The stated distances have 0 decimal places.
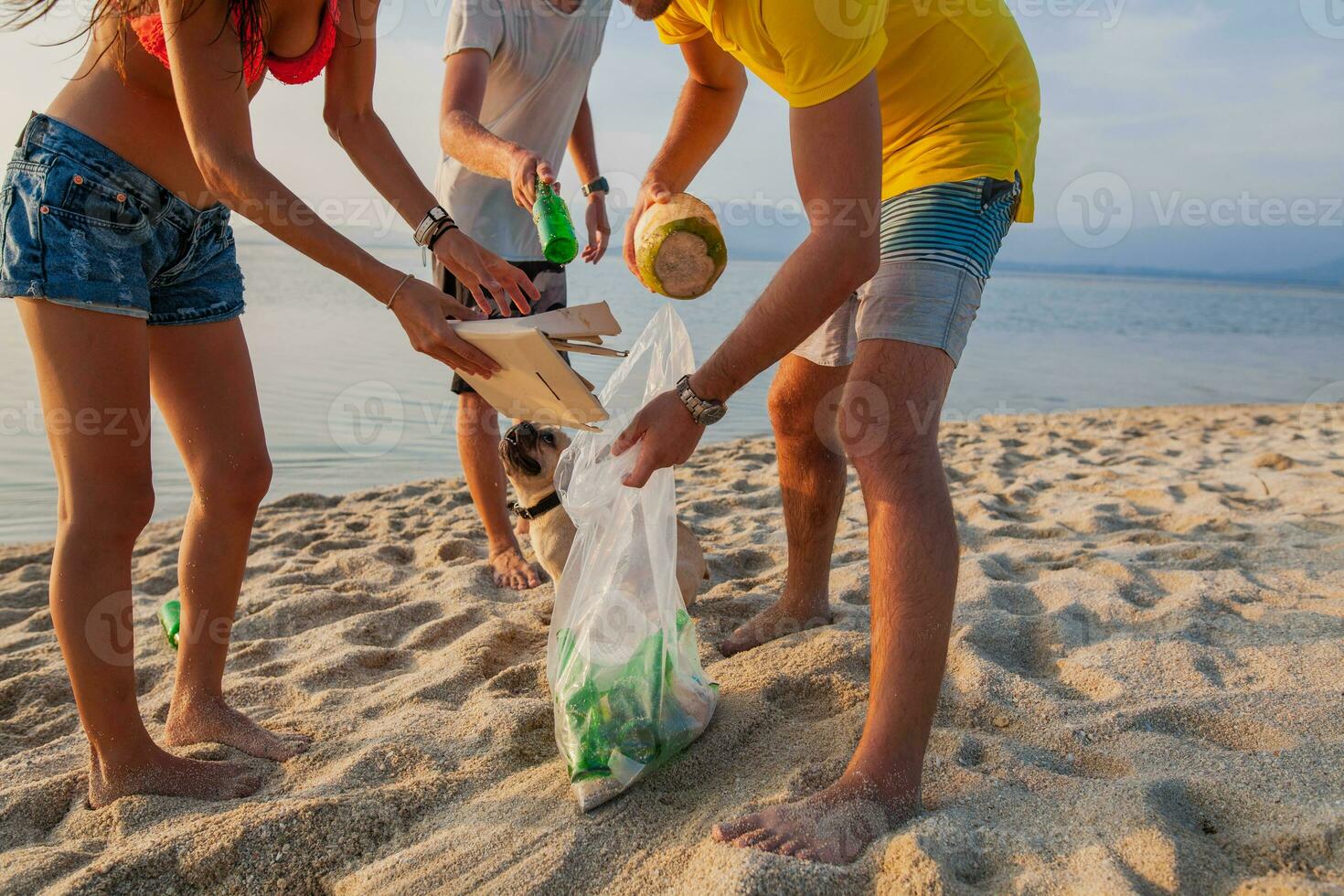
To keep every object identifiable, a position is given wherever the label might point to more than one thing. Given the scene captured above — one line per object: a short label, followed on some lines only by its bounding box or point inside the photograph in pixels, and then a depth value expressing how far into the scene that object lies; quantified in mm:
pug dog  3017
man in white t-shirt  3186
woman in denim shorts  1747
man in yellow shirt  1624
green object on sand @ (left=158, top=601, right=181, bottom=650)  2730
